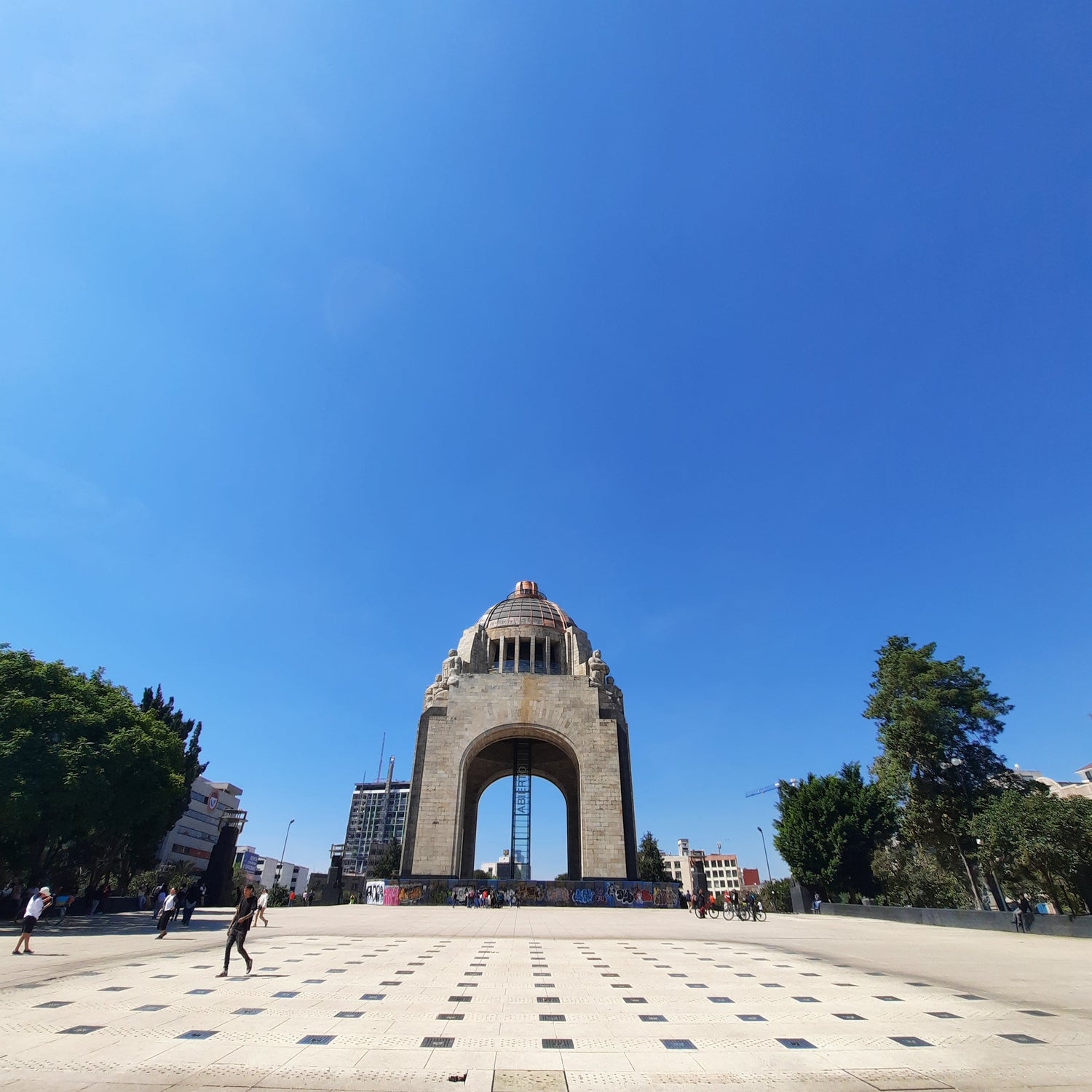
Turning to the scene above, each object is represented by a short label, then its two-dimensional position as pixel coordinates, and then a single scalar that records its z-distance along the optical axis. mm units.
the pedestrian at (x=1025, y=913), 19156
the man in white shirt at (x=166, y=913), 14820
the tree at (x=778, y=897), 37250
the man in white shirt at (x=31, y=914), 11680
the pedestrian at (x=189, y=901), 18953
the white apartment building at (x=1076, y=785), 65875
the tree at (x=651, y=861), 50344
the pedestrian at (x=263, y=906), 15898
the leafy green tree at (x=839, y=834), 31609
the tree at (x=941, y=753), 24594
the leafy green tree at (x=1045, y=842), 19094
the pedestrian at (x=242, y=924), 9227
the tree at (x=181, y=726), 31516
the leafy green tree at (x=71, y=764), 17094
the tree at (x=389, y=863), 57656
